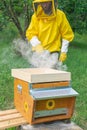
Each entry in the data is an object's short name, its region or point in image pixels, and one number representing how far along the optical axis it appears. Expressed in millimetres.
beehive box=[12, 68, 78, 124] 3916
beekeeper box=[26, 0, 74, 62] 5457
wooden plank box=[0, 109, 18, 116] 4310
